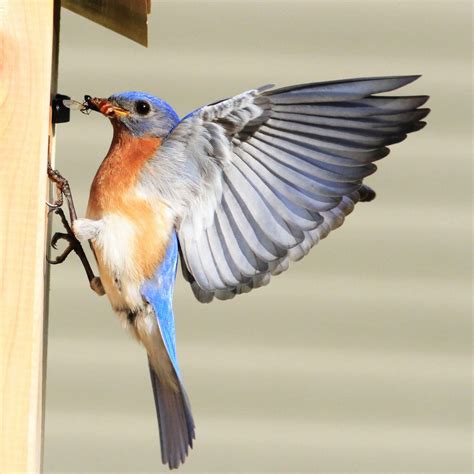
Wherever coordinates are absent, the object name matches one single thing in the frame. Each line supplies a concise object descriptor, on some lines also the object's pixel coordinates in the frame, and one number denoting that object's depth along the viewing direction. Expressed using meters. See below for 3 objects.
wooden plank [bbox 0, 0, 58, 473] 4.56
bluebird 5.50
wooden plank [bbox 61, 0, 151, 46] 6.17
